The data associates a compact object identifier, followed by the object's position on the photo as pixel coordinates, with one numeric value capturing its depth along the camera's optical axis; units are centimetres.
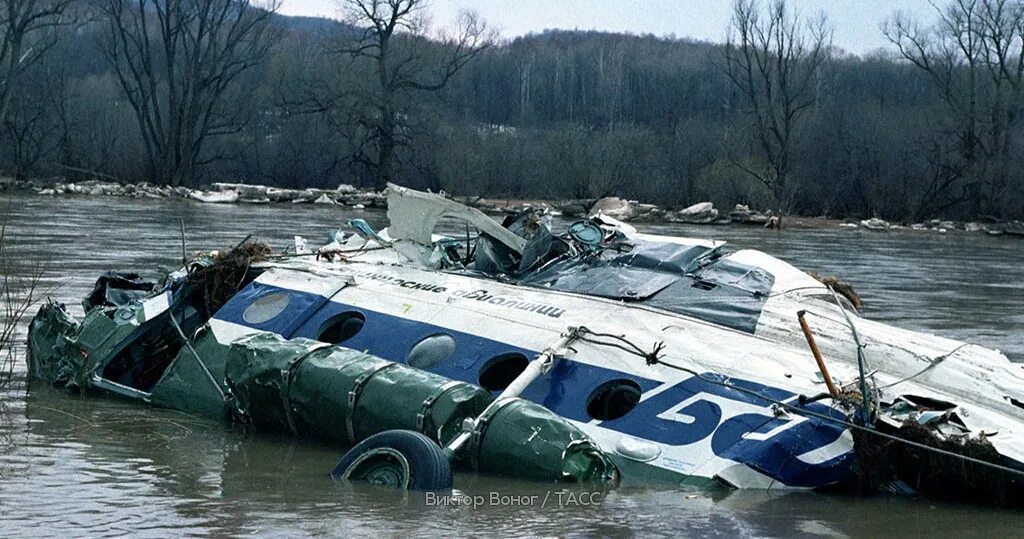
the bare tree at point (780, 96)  5822
